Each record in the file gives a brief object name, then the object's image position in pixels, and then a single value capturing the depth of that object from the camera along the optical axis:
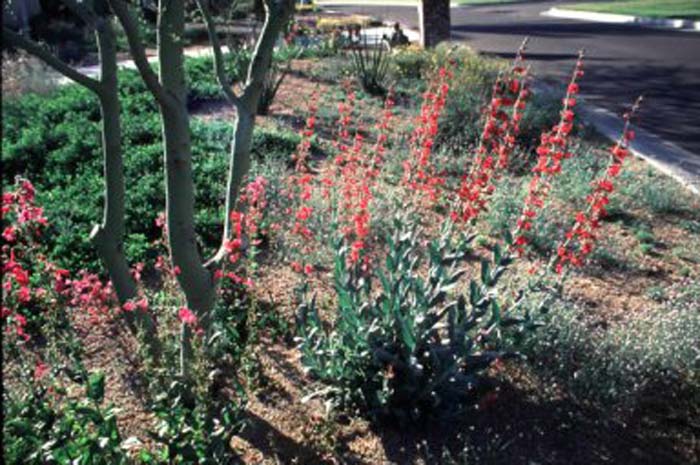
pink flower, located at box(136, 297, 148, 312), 2.83
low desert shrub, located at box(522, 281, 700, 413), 3.37
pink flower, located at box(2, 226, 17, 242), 2.64
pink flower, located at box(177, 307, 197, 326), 2.67
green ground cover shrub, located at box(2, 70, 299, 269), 5.16
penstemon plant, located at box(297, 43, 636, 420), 3.04
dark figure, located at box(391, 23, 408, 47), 16.61
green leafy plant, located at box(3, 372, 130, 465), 2.49
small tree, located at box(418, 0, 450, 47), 15.35
